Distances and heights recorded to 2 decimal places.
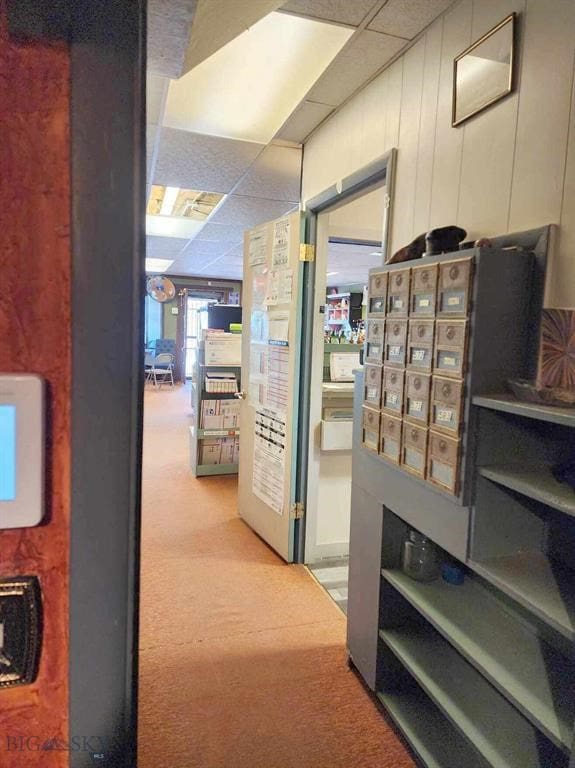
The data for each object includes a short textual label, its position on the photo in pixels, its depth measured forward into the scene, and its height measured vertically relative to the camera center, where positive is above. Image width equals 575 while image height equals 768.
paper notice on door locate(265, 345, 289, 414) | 2.82 -0.23
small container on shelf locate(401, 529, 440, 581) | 1.66 -0.73
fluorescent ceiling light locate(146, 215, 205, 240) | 5.37 +1.25
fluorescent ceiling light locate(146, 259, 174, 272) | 8.36 +1.31
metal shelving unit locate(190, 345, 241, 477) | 4.48 -0.86
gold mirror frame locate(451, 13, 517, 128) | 1.38 +0.83
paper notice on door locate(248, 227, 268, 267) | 3.03 +0.59
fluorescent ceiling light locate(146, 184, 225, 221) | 4.40 +1.31
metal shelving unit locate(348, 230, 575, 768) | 1.11 -0.55
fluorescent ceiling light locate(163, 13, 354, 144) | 2.01 +1.25
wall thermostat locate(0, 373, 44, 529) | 0.55 -0.14
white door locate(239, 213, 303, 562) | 2.77 -0.23
